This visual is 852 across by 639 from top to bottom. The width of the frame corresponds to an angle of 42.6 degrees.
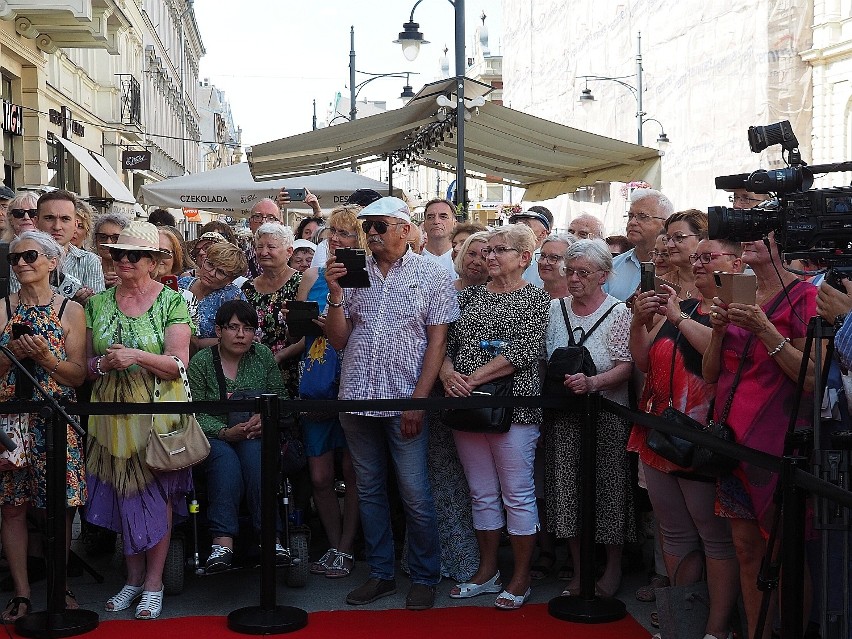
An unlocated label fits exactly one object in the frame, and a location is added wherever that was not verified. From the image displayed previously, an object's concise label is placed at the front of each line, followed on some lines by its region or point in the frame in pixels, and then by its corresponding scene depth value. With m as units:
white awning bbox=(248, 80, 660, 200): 12.76
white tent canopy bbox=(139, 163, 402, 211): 15.76
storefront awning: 19.86
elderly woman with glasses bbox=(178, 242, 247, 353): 6.80
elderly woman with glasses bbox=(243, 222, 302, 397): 6.60
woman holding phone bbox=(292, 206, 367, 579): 6.23
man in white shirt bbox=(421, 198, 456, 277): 8.56
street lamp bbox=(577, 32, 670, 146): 27.02
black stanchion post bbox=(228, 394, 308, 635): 5.36
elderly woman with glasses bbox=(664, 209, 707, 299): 5.68
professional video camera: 3.81
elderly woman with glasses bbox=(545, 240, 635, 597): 5.82
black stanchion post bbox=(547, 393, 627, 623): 5.54
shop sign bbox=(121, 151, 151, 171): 27.52
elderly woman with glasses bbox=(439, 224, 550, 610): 5.73
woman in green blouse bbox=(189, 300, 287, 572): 5.98
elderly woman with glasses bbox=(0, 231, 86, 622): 5.52
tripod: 3.83
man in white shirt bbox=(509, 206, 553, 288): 9.14
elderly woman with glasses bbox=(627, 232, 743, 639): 4.84
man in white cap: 5.72
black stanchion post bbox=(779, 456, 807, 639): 3.83
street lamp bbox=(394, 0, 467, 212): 11.26
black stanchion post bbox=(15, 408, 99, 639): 5.16
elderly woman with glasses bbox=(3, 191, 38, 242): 7.49
